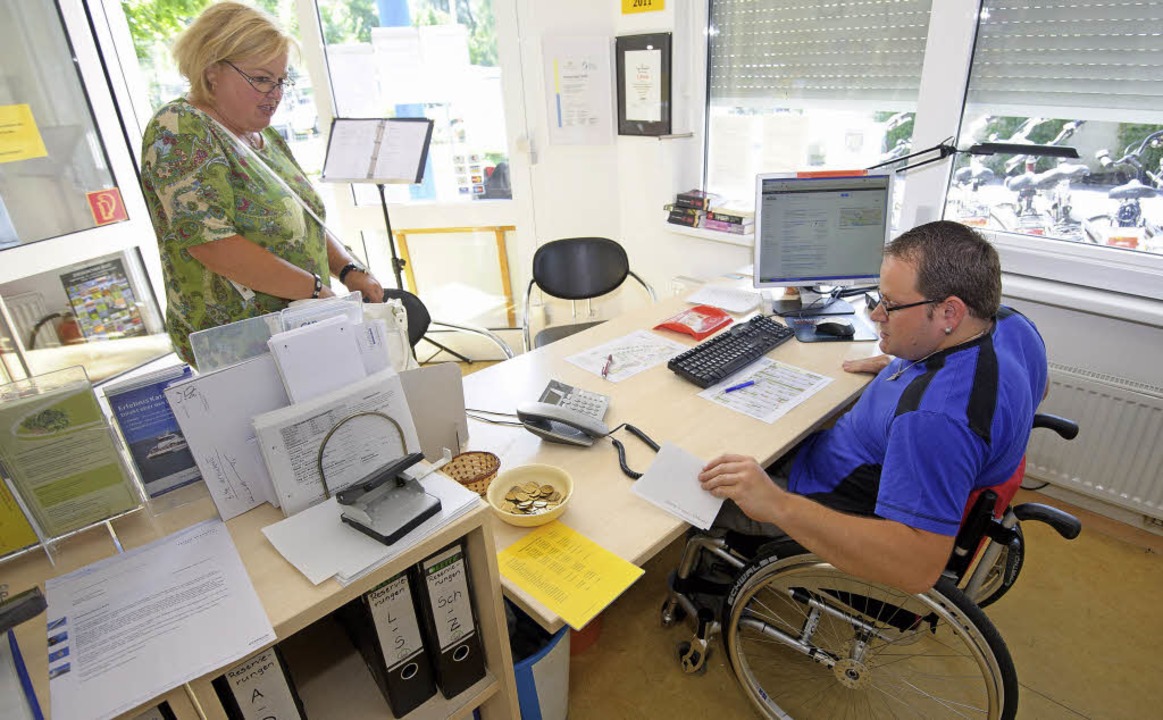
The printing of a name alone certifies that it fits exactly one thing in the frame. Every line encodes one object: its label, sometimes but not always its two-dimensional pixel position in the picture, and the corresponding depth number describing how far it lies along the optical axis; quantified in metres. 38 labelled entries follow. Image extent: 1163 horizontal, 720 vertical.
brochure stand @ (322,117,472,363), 2.68
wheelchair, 1.16
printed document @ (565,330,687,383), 1.77
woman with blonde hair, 1.50
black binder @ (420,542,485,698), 1.01
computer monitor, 1.99
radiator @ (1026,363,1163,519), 1.98
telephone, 1.39
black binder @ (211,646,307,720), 0.89
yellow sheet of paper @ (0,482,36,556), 0.86
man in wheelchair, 1.05
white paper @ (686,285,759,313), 2.17
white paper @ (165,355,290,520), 0.90
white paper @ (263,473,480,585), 0.85
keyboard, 1.67
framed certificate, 2.84
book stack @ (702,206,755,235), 2.84
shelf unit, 0.77
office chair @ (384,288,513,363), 2.50
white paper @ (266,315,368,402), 0.92
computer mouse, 1.92
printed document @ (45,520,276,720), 0.70
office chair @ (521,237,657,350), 2.70
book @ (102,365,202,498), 0.94
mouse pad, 1.92
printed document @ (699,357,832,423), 1.55
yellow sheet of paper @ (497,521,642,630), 0.99
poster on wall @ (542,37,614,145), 2.95
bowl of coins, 1.14
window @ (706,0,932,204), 2.42
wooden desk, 1.16
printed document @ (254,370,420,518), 0.92
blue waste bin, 1.30
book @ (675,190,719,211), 2.96
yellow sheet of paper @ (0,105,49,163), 2.46
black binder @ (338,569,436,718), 1.00
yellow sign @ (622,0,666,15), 2.76
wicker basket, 1.26
